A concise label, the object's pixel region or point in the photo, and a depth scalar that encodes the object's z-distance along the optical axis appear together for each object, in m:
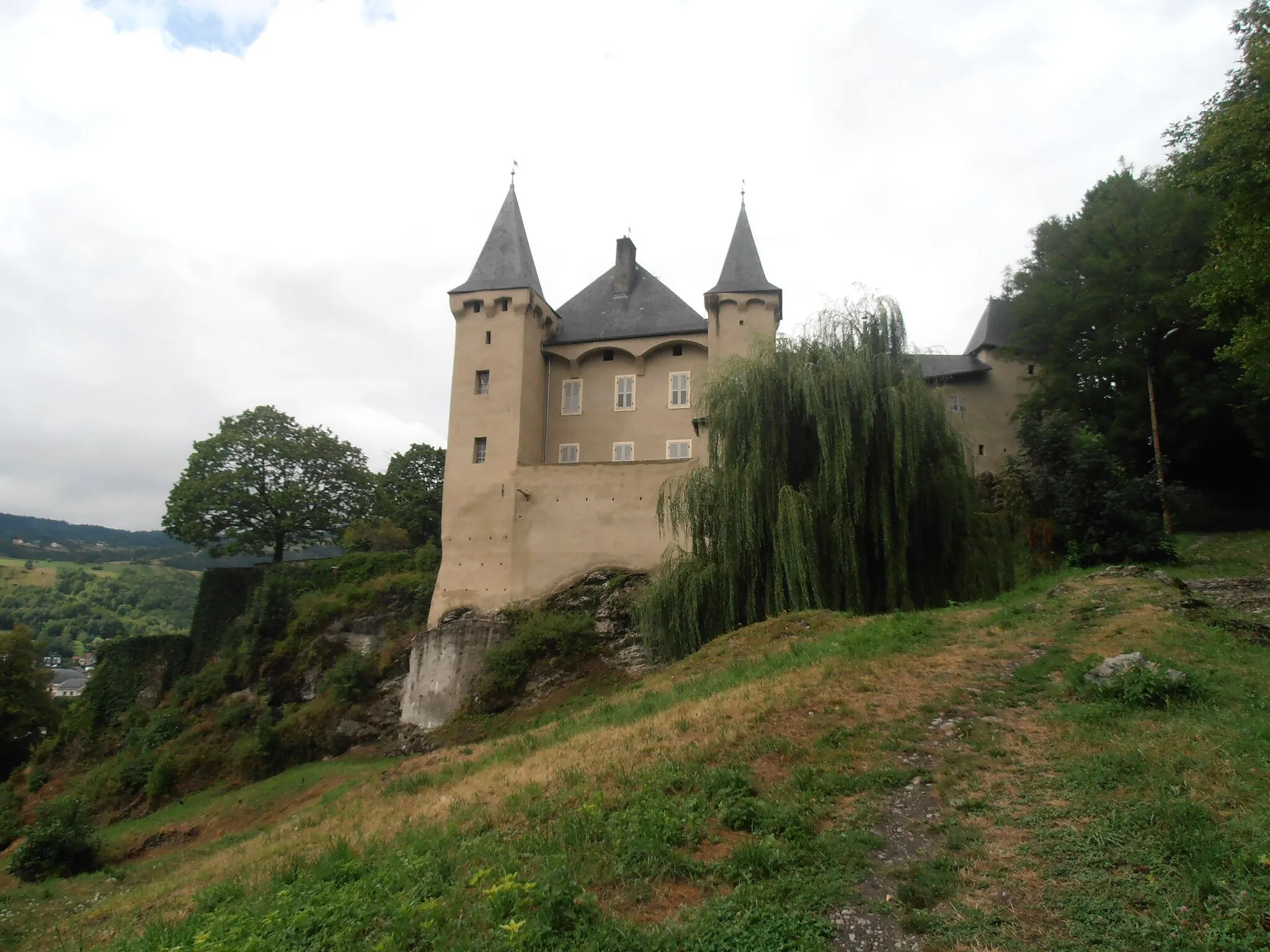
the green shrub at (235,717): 29.78
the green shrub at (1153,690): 9.00
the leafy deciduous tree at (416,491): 41.44
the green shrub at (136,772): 28.78
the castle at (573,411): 27.31
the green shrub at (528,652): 25.17
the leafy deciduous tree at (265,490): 37.72
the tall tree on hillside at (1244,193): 15.72
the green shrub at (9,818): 27.22
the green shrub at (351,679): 28.47
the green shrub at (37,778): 32.50
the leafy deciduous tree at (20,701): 35.12
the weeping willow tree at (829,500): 17.80
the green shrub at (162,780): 27.98
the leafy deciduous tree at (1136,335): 26.98
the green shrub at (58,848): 18.98
